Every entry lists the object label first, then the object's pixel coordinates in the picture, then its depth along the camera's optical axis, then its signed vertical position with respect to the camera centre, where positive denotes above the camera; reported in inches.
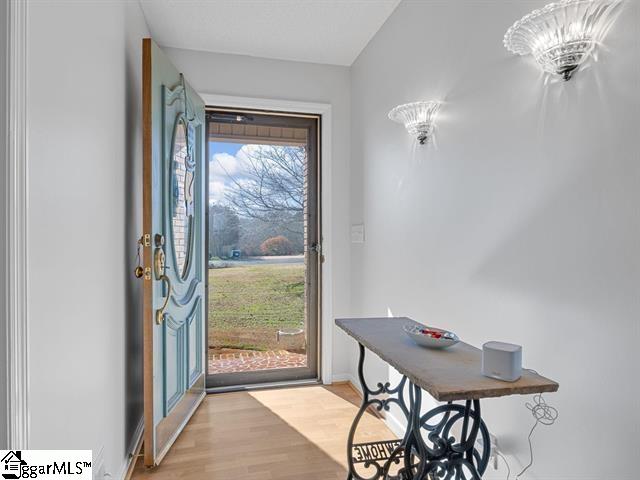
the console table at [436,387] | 41.5 -15.3
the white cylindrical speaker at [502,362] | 42.4 -13.2
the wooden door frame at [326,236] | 127.1 +1.9
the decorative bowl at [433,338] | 53.2 -13.2
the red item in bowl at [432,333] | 53.7 -12.7
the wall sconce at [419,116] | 79.1 +25.8
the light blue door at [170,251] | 78.5 -2.1
